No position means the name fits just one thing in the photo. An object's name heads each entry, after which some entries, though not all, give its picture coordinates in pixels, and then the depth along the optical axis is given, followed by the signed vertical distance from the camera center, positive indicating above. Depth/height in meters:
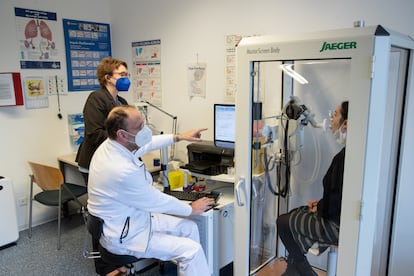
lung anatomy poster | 3.18 +0.36
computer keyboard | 2.34 -0.79
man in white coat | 1.79 -0.65
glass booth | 1.40 -0.28
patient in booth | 1.61 -0.76
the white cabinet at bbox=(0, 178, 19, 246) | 2.94 -1.14
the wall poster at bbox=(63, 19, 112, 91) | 3.52 +0.29
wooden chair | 3.00 -0.96
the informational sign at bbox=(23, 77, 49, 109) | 3.25 -0.14
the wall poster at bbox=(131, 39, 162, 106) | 3.37 +0.07
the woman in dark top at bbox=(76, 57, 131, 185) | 2.41 -0.18
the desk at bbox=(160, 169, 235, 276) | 2.21 -0.99
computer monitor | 2.50 -0.34
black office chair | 1.83 -0.94
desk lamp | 3.33 -0.36
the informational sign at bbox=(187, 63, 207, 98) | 2.98 -0.01
